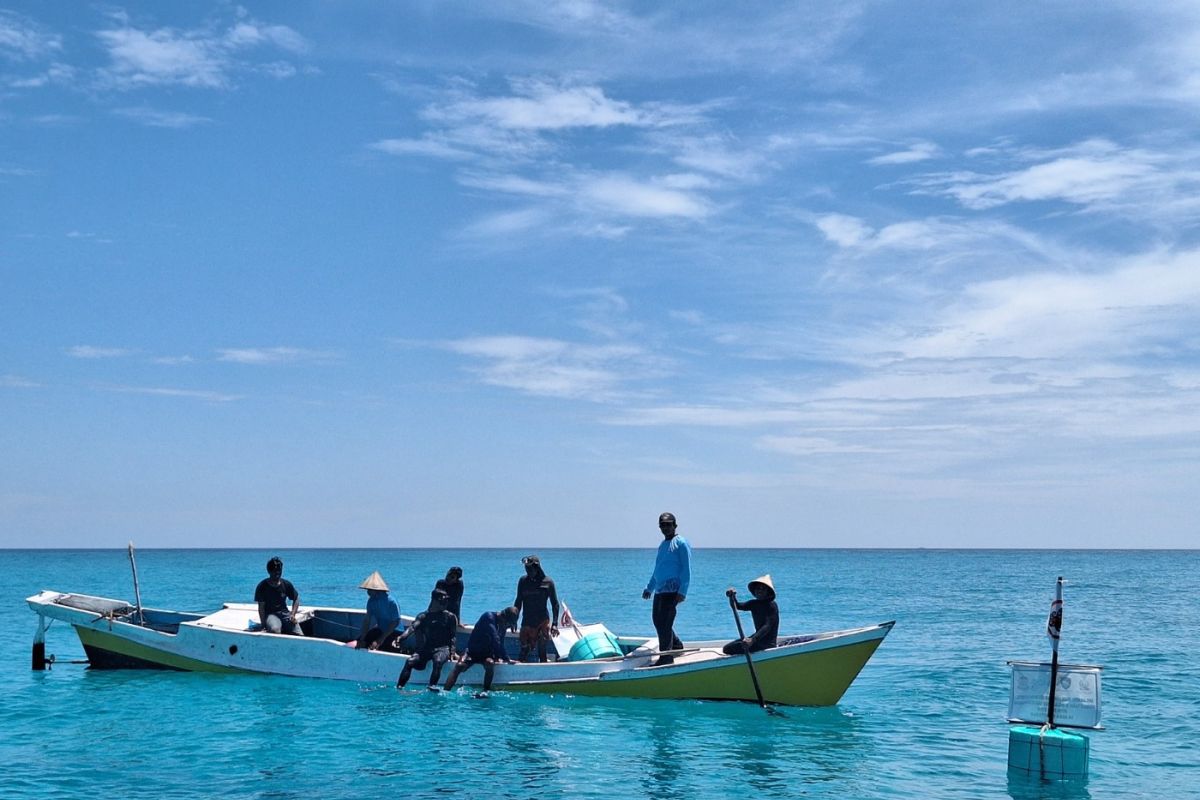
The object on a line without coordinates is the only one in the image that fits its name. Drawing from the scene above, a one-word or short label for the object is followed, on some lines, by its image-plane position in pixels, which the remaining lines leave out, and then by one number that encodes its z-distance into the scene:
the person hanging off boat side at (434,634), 18.12
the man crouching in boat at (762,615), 16.45
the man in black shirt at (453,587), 18.86
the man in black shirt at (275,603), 20.41
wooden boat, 16.72
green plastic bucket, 18.23
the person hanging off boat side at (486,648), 17.83
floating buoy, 12.96
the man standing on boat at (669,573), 17.08
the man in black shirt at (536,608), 18.41
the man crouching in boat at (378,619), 19.47
